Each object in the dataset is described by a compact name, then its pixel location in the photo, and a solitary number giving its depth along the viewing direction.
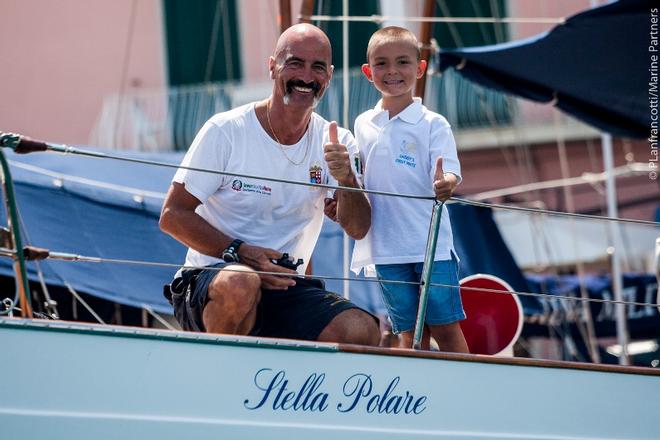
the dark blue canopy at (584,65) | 13.13
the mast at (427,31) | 13.35
